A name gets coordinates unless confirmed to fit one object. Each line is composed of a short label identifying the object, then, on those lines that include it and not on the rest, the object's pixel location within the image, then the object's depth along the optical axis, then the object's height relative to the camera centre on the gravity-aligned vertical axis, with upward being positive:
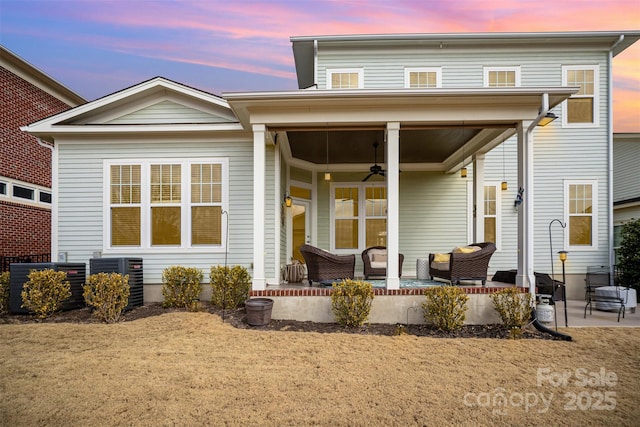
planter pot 5.82 -1.46
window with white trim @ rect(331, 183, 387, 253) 10.28 +0.01
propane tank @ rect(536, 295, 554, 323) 5.92 -1.48
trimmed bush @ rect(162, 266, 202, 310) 7.16 -1.35
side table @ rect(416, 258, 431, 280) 8.07 -1.12
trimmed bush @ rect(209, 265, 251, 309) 6.93 -1.28
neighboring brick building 10.93 +1.60
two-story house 6.31 +1.24
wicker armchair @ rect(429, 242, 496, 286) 6.75 -0.86
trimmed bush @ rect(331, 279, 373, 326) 5.82 -1.30
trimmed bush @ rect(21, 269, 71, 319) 6.34 -1.29
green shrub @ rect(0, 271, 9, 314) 6.75 -1.38
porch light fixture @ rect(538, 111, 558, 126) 6.00 +1.57
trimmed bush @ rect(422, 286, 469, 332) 5.68 -1.36
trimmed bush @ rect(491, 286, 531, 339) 5.72 -1.37
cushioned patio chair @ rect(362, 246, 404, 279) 7.55 -0.91
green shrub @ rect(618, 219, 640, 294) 8.79 -0.91
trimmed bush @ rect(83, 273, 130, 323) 6.27 -1.32
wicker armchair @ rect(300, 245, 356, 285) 6.79 -0.87
